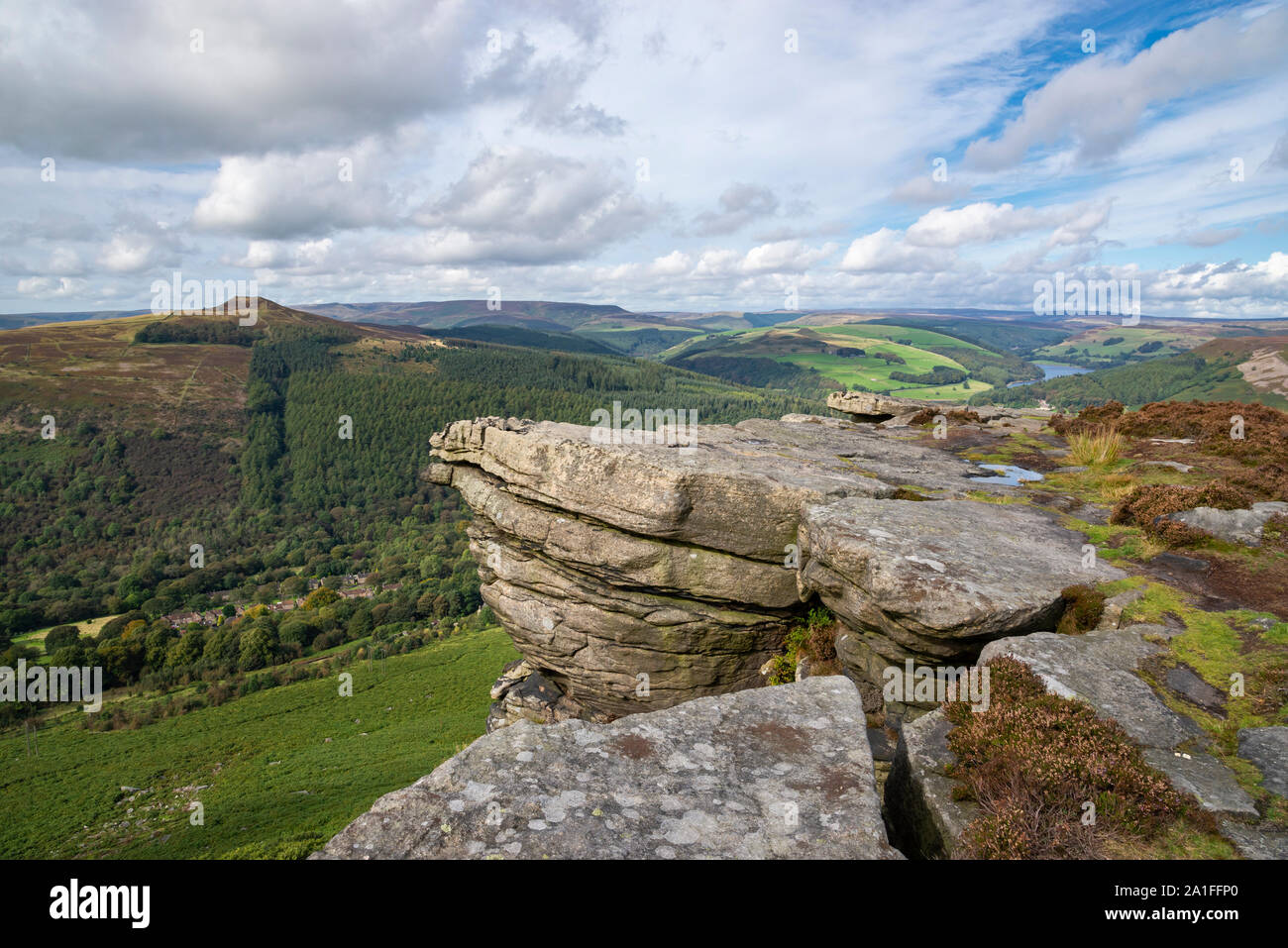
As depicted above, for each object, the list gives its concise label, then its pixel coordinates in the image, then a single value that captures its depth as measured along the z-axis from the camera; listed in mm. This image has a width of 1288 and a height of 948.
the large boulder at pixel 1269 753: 6223
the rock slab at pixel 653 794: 5320
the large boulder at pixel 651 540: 16156
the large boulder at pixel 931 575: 10352
